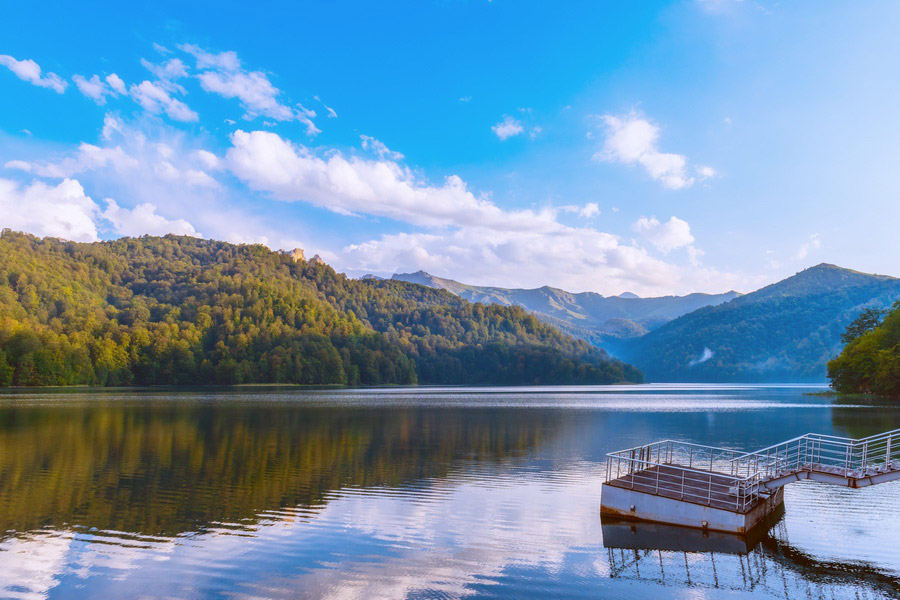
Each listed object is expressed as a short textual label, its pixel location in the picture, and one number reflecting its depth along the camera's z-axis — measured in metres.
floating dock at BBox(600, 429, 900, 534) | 21.77
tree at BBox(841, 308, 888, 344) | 140.66
